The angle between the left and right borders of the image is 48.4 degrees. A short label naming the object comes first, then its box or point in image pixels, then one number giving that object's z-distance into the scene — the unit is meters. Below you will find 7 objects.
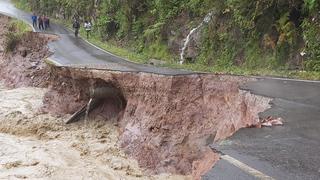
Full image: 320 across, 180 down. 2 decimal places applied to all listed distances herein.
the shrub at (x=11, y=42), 24.43
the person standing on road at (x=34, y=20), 30.66
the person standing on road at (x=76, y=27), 27.02
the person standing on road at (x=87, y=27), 27.54
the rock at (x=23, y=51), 23.25
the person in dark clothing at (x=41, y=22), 29.97
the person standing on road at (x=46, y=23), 30.34
